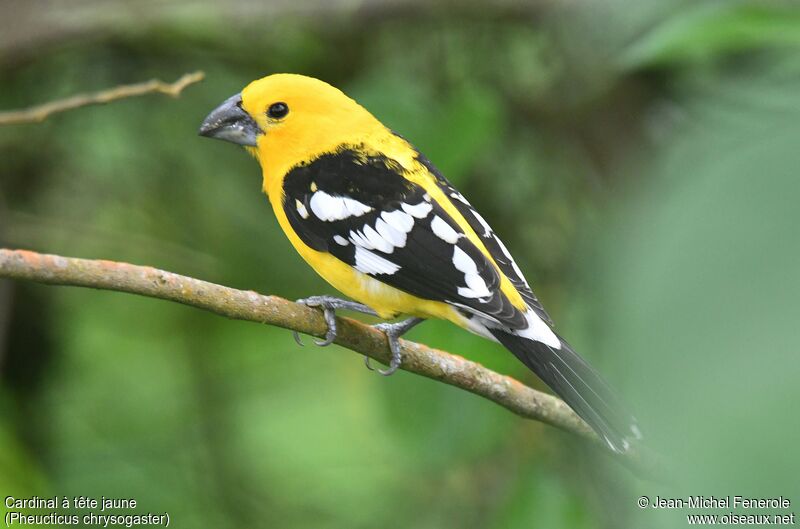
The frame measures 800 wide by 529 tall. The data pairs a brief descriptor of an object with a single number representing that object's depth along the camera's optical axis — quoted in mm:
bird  3981
